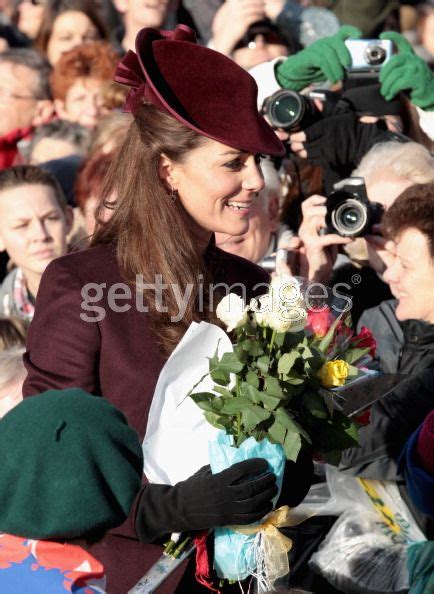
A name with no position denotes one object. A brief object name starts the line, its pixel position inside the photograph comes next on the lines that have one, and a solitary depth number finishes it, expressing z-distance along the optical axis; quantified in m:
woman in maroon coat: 5.51
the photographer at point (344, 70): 9.07
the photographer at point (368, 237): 8.19
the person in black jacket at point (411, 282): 7.40
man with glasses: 12.34
